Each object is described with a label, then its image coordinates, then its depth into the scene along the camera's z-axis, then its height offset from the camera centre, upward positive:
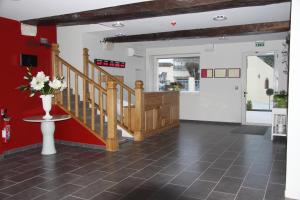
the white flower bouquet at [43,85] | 4.49 -0.02
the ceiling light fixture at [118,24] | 5.42 +1.22
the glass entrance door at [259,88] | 9.66 -0.20
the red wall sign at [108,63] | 6.65 +0.54
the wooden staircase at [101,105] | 5.03 -0.46
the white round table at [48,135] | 4.79 -0.93
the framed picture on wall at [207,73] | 8.46 +0.32
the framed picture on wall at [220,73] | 8.27 +0.31
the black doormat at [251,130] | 6.85 -1.26
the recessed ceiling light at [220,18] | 4.81 +1.20
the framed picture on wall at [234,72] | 8.08 +0.32
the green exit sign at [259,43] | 7.69 +1.14
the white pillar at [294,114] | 2.84 -0.34
